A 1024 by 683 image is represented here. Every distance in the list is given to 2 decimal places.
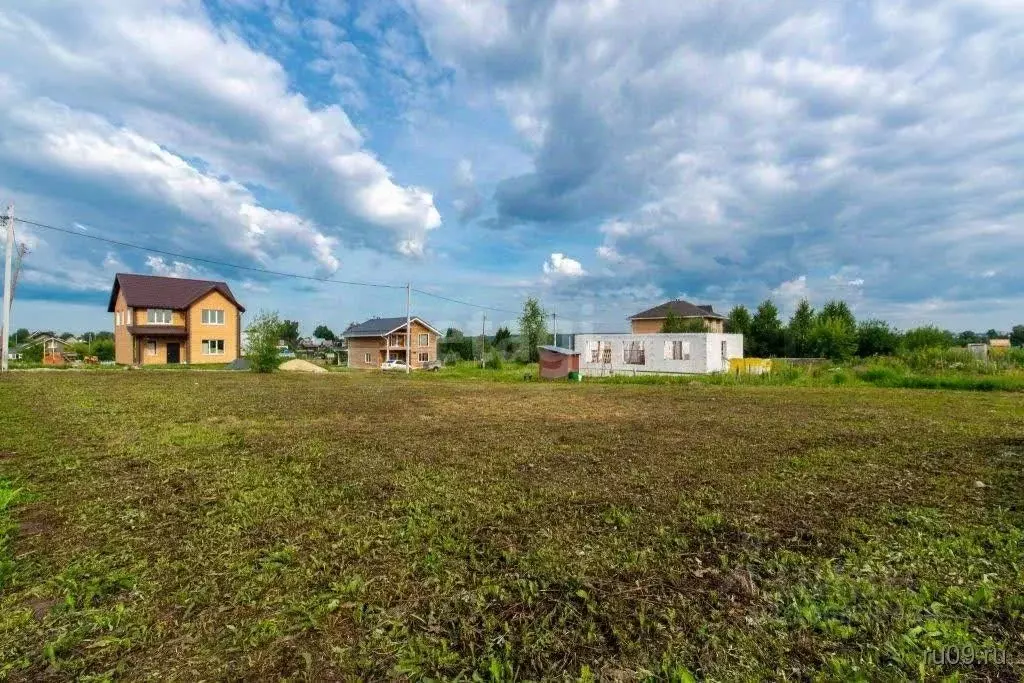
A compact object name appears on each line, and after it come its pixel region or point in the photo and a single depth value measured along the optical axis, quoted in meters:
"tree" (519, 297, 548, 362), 39.91
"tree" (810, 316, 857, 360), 32.72
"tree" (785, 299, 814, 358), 36.09
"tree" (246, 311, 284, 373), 26.08
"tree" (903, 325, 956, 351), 28.47
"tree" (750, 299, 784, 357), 38.44
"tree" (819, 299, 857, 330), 37.51
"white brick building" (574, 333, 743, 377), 23.62
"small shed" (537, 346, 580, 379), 22.59
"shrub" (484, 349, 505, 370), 29.08
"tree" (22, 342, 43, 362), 37.67
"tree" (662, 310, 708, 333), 39.66
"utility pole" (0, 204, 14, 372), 19.23
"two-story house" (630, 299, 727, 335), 44.62
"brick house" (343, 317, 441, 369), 44.50
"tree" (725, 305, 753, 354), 40.19
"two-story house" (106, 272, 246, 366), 34.44
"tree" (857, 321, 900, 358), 34.25
